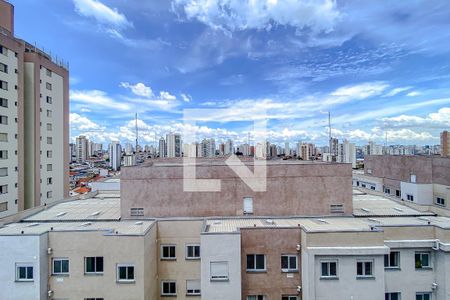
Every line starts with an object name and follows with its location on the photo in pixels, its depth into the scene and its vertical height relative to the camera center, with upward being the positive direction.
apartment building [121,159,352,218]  15.11 -2.36
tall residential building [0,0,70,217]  27.47 +3.74
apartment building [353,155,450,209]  27.47 -3.17
